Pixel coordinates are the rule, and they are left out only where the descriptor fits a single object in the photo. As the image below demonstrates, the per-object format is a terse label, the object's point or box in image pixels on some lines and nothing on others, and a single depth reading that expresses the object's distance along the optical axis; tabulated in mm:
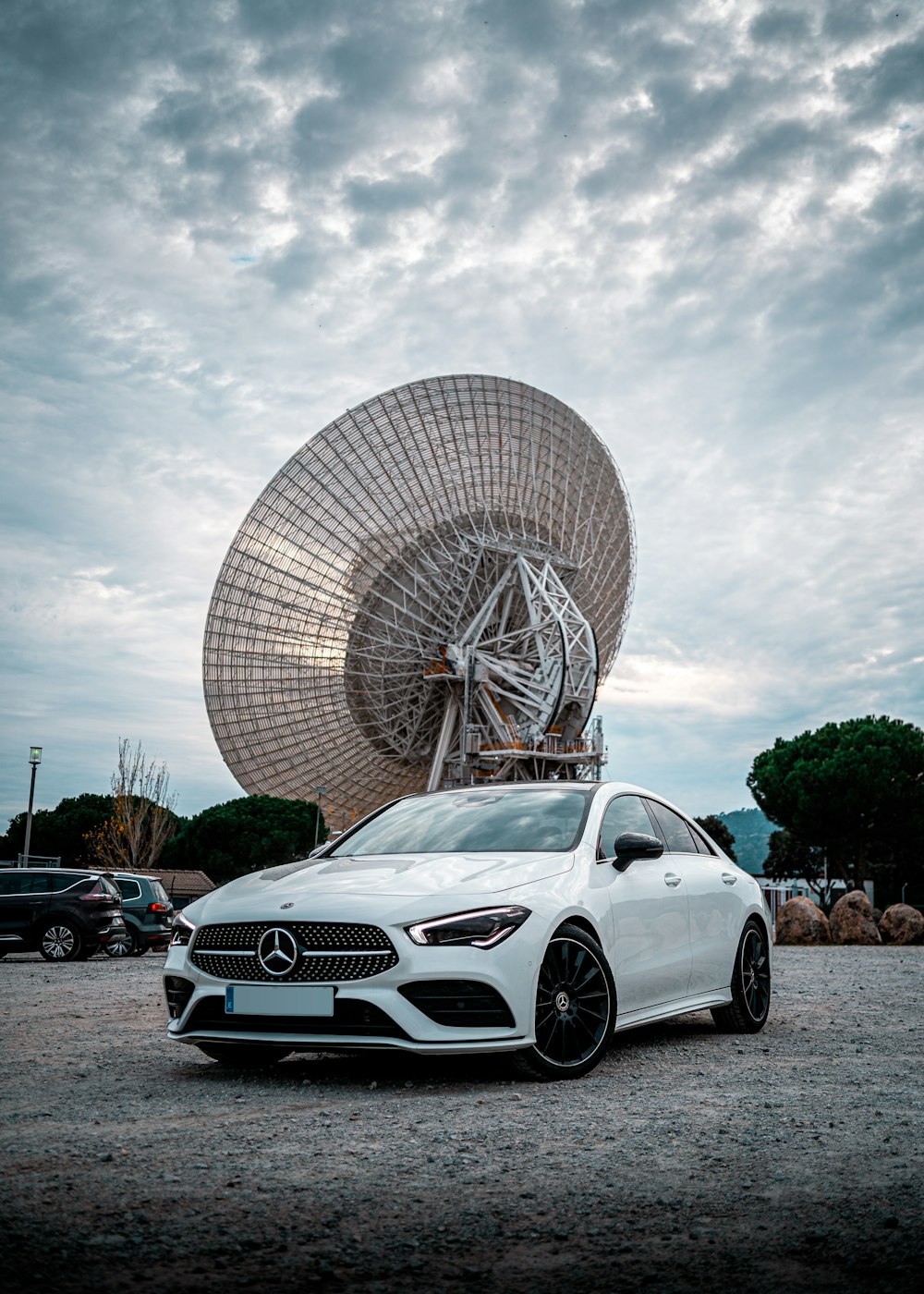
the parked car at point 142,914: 21984
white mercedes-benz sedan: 5566
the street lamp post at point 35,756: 32594
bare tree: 49875
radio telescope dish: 35500
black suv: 18391
